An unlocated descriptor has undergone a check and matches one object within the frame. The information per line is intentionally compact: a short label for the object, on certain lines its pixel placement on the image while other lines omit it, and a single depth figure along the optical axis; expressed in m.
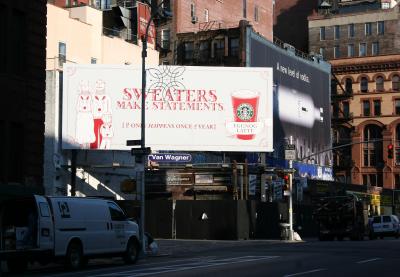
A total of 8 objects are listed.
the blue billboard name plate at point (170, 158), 53.05
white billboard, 51.50
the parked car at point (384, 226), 54.25
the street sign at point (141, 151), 30.56
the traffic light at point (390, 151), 51.57
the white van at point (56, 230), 21.97
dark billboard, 70.69
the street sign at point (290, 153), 47.34
